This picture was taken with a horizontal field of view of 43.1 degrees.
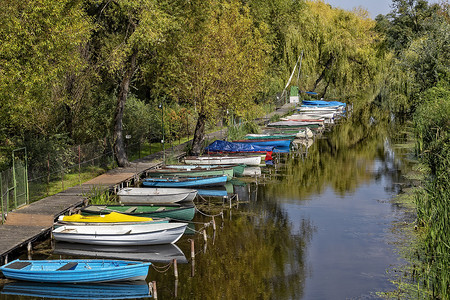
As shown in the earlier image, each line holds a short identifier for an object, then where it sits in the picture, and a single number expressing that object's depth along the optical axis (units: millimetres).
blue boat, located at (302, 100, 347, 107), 87500
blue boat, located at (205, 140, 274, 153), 47250
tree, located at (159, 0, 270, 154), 41969
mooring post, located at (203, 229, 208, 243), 26916
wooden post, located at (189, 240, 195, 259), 24766
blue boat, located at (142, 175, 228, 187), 36219
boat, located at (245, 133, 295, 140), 54688
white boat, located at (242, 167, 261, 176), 43188
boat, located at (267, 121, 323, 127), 66125
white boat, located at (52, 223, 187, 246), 25359
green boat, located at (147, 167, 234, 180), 37875
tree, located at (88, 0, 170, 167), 36031
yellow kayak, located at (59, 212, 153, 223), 25906
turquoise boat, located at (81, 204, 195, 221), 27922
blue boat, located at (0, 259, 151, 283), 21094
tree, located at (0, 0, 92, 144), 28078
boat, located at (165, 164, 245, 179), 39344
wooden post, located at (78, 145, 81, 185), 35094
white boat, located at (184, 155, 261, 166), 42281
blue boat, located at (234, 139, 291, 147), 53031
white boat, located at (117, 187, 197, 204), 31672
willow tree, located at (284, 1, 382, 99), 84438
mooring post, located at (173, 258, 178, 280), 22641
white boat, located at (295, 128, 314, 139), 61319
